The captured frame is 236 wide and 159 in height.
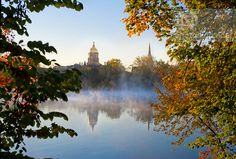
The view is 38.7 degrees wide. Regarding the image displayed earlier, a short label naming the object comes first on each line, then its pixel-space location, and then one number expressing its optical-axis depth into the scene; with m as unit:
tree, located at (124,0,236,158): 7.83
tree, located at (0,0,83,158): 4.57
